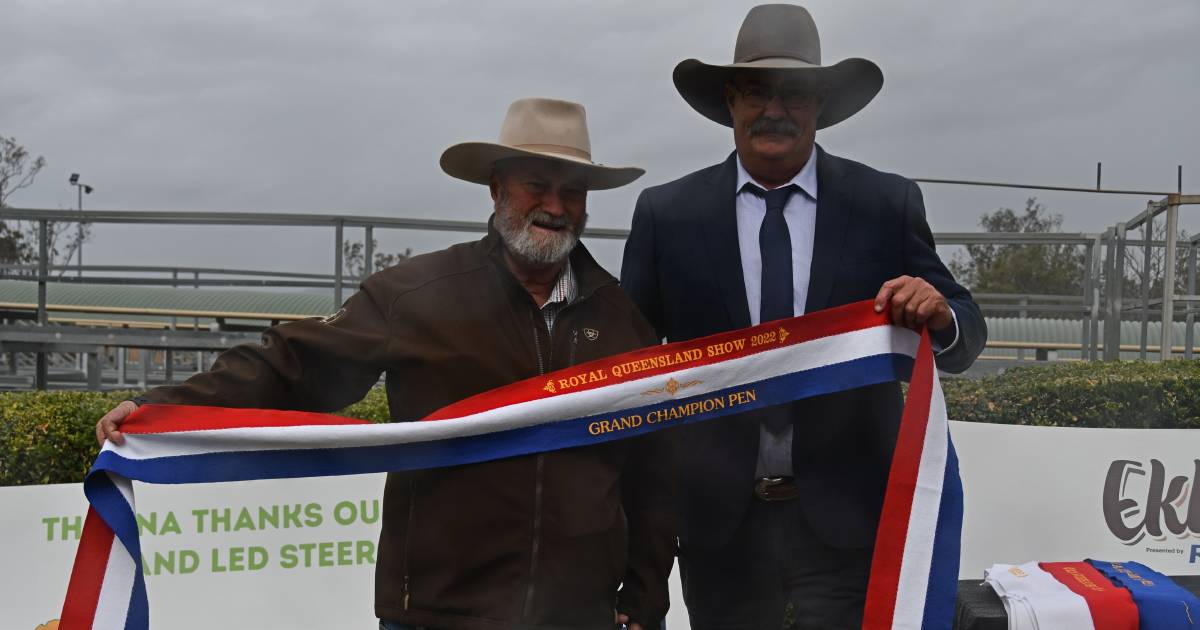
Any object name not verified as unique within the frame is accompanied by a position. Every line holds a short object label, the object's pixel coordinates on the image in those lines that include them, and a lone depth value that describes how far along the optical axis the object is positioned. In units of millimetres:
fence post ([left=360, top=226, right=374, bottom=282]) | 6441
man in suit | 2879
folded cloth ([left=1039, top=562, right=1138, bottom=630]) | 3449
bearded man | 2564
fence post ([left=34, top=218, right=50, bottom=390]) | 6785
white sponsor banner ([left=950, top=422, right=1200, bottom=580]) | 5031
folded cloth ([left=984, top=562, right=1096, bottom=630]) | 3398
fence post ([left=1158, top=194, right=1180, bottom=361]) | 7391
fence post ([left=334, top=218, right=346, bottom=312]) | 6457
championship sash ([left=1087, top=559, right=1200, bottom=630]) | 3383
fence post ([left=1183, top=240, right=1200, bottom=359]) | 7877
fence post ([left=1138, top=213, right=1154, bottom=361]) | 7723
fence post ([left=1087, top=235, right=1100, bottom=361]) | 7207
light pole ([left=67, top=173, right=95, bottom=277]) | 26164
